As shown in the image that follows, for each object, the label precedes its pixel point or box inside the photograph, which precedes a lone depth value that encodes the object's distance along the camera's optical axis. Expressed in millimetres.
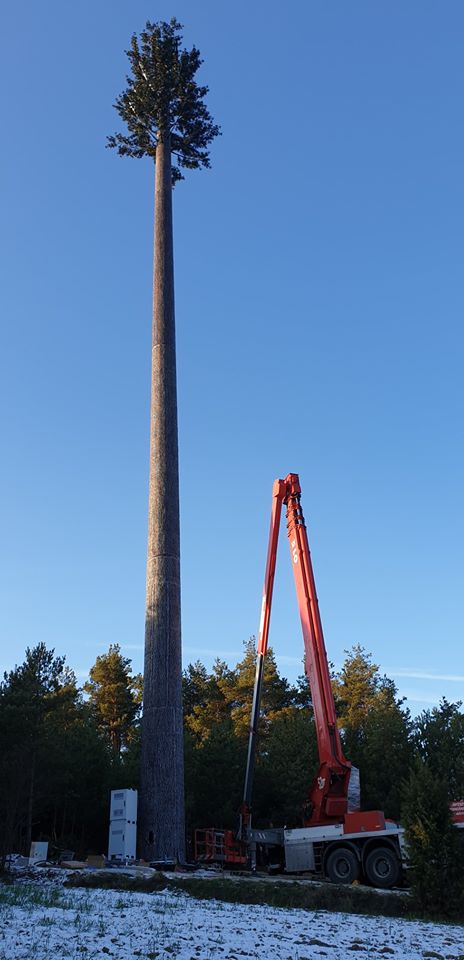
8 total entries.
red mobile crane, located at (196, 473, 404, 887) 18188
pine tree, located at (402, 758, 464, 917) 13422
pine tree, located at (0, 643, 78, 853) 20234
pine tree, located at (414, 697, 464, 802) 28062
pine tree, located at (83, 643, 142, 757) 49219
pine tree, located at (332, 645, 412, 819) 28125
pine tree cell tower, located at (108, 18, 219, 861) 22016
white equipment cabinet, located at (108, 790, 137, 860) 20922
